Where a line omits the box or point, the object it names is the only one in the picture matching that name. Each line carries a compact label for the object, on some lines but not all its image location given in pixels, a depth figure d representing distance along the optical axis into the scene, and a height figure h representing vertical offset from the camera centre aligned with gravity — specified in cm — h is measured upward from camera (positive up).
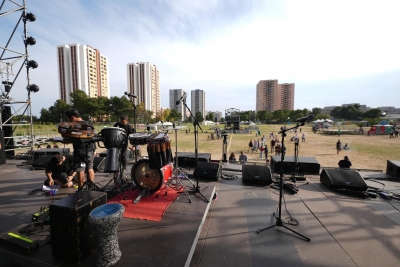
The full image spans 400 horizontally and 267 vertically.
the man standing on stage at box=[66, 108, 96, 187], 394 -73
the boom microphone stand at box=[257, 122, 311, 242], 330 -193
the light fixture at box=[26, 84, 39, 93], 902 +175
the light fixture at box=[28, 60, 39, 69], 886 +288
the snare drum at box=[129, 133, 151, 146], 419 -38
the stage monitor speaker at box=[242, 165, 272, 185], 585 -171
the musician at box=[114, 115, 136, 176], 496 -12
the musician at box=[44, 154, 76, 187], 501 -141
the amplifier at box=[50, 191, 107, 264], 218 -131
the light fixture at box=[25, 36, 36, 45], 875 +396
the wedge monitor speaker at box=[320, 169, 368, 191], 520 -171
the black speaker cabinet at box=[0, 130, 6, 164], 805 -121
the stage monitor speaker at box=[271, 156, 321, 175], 716 -173
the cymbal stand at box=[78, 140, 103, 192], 393 -130
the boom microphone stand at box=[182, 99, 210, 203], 441 -158
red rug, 345 -174
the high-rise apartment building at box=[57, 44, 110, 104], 6562 +1976
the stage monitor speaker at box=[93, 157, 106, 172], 617 -151
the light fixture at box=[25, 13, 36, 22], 862 +508
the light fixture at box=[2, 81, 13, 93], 891 +185
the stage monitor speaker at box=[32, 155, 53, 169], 712 -159
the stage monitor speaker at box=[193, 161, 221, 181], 620 -169
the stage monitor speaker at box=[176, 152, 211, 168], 787 -162
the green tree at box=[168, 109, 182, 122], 7899 +345
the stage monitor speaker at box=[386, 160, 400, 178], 661 -172
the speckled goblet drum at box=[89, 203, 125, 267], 210 -130
